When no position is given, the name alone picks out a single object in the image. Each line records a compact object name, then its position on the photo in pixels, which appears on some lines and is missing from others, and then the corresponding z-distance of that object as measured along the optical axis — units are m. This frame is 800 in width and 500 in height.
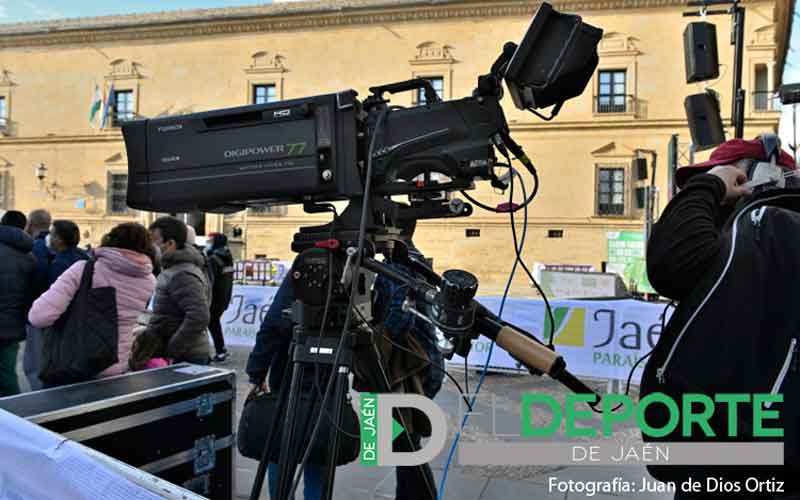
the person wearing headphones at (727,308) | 1.48
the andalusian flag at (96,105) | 26.38
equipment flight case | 2.13
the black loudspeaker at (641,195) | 17.27
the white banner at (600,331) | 5.59
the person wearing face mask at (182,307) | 4.07
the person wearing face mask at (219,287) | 6.97
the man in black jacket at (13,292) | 4.02
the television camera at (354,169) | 1.55
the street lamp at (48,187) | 26.97
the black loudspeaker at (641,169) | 16.29
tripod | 1.55
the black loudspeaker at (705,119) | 6.13
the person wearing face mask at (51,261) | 4.14
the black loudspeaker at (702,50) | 6.04
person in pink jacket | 3.08
